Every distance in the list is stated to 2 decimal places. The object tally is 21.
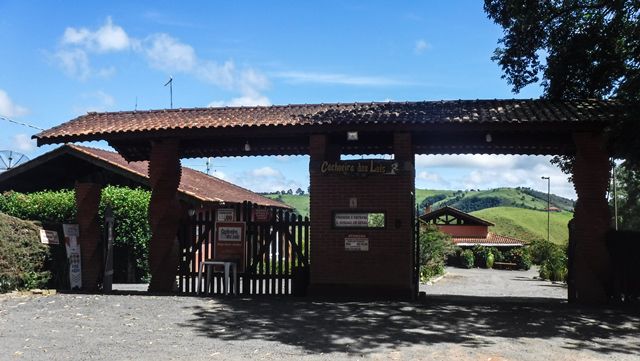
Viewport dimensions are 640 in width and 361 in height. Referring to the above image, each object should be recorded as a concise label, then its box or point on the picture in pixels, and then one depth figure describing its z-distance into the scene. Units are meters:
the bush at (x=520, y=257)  48.09
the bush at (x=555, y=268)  27.56
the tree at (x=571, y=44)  14.99
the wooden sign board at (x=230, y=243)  12.72
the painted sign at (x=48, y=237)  13.01
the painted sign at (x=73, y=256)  13.16
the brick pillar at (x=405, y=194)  11.77
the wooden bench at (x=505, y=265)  48.55
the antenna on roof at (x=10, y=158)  26.20
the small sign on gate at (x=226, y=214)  13.52
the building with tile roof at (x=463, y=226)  60.62
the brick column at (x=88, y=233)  13.30
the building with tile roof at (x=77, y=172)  20.11
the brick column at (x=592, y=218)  11.27
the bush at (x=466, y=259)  48.25
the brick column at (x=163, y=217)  12.84
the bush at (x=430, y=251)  25.77
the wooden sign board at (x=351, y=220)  11.95
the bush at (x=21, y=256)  12.16
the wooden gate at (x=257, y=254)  12.44
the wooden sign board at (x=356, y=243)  11.89
